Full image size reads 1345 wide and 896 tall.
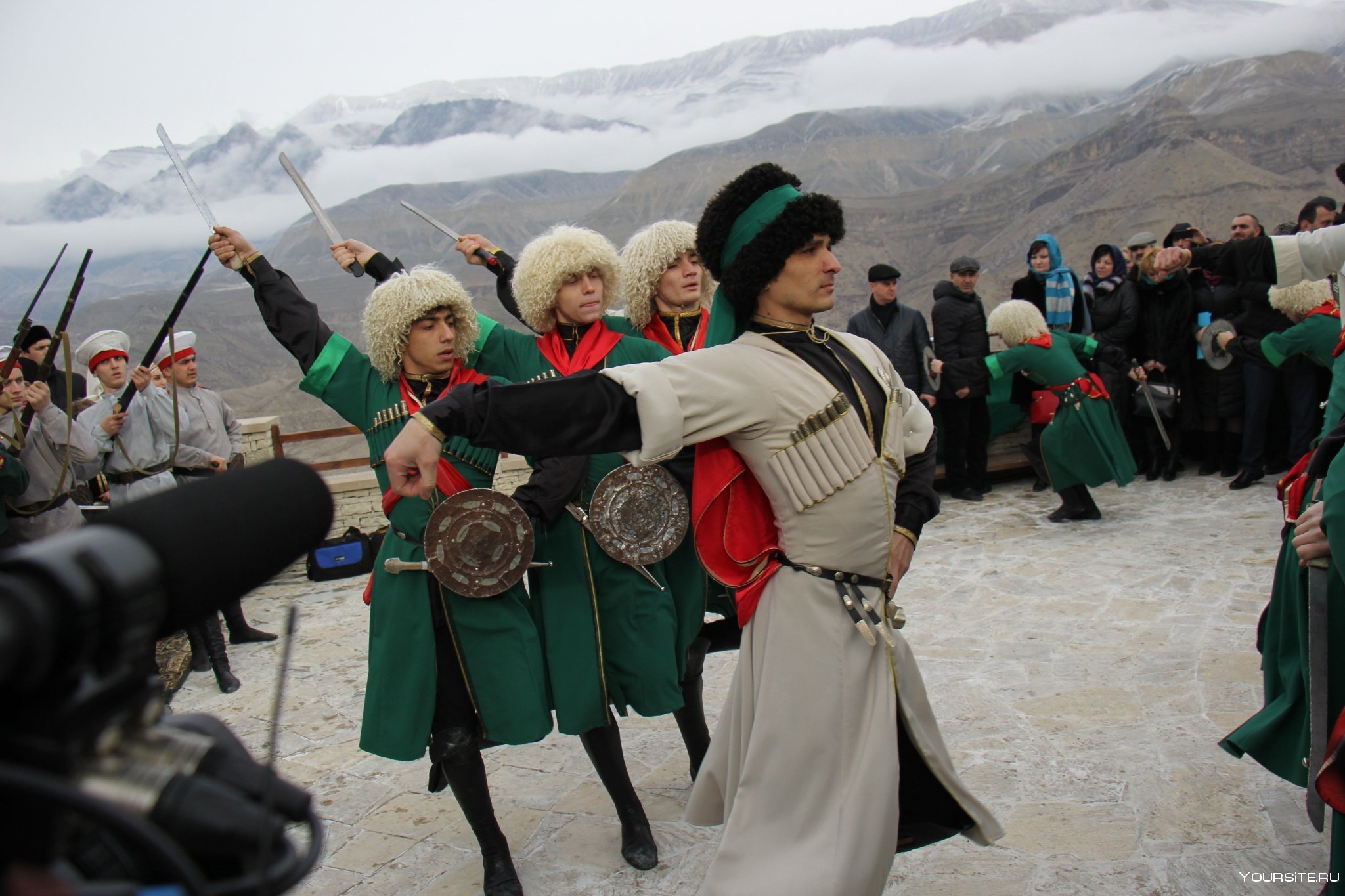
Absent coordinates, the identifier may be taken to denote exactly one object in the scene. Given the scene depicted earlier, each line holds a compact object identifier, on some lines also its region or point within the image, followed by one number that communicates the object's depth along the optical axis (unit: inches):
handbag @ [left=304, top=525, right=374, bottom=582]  291.3
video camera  28.3
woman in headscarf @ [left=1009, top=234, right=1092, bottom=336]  316.5
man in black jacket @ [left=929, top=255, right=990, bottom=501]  320.5
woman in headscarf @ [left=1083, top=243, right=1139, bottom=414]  328.5
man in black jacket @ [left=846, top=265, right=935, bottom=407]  319.0
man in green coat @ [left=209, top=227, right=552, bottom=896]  119.3
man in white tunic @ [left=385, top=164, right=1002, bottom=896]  83.2
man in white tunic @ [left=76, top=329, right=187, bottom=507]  218.1
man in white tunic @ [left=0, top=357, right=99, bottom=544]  203.8
